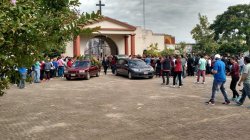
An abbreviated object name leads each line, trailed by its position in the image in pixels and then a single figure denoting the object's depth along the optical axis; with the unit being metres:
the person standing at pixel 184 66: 22.92
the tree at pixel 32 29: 2.72
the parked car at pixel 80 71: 23.17
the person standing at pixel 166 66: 19.14
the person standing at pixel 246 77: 11.25
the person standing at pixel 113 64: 28.78
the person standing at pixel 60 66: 25.11
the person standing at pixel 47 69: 22.62
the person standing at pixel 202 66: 20.03
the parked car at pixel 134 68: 23.20
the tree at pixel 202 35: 56.05
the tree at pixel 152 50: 44.62
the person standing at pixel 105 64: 29.00
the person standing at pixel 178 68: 17.70
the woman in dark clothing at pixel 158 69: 25.18
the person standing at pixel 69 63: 25.65
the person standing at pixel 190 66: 25.12
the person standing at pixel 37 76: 21.22
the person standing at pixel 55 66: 24.45
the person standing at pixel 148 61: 26.91
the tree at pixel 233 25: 58.78
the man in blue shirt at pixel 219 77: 12.09
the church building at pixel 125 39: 40.91
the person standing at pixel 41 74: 23.40
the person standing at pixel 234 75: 13.28
